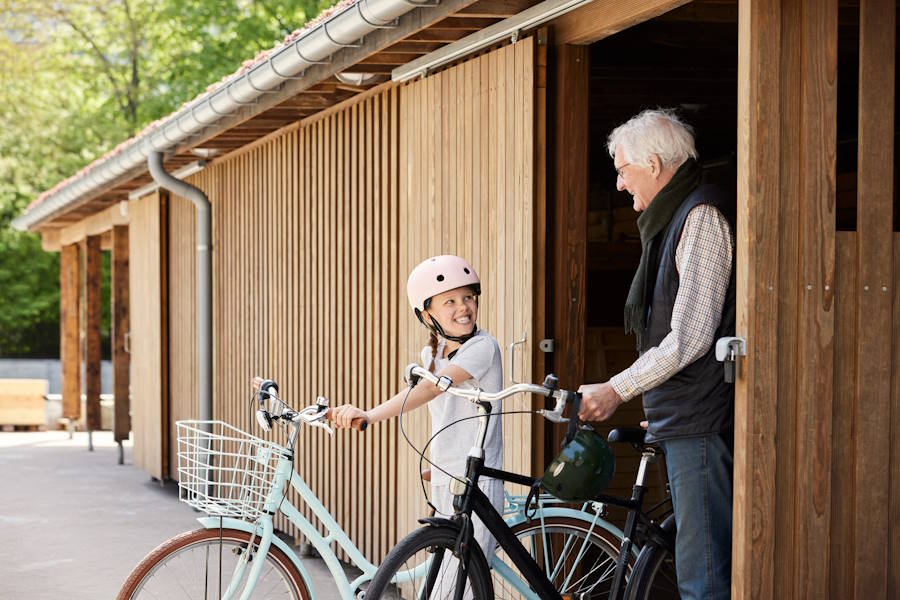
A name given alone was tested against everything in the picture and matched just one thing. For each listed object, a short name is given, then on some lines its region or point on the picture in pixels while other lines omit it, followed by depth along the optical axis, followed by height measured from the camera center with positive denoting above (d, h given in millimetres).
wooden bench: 18156 -1962
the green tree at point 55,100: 31281 +4337
